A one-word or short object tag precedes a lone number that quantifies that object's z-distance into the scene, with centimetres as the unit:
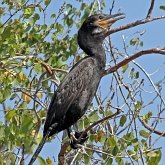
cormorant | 1169
